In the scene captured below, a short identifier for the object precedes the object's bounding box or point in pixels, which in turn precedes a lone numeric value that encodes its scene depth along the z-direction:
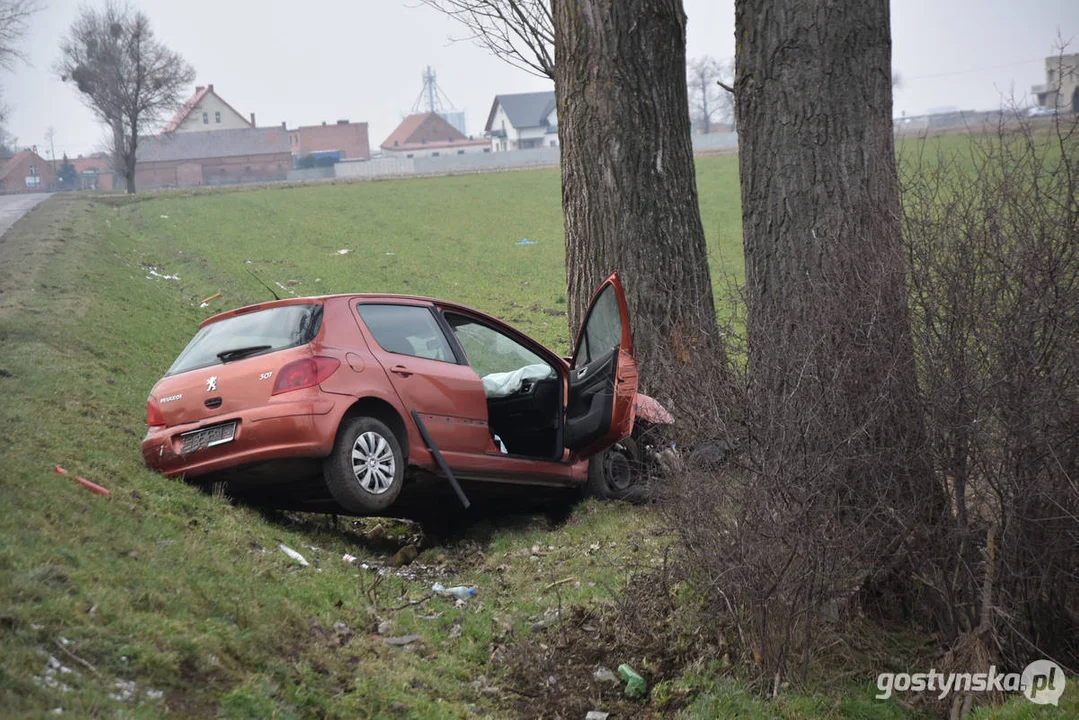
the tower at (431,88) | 176.75
